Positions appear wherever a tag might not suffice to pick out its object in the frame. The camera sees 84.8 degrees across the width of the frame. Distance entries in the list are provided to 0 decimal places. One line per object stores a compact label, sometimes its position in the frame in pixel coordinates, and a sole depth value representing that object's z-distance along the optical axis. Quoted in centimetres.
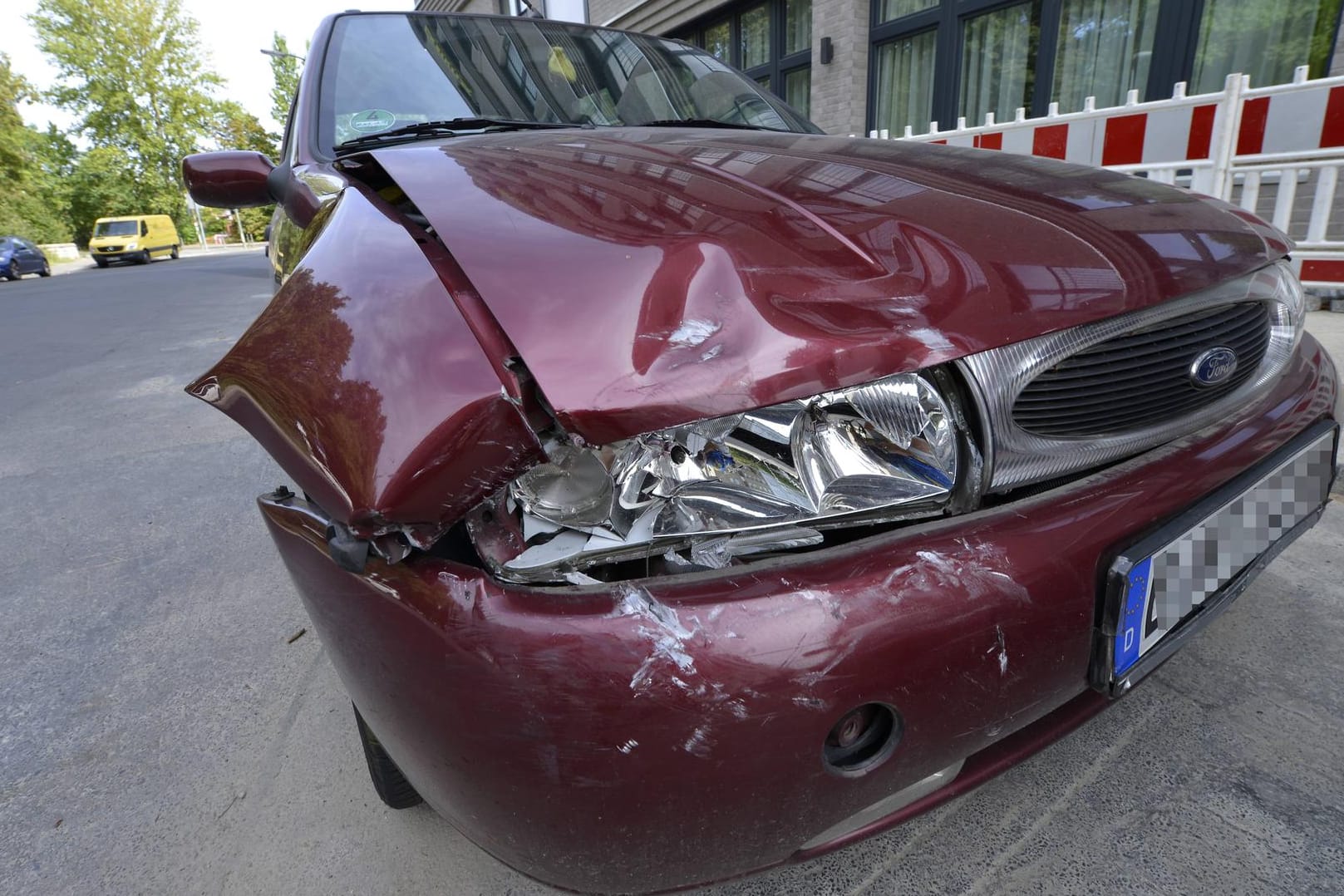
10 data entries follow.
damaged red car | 83
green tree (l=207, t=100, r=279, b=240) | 4181
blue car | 2223
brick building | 530
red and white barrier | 401
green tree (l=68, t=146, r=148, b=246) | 3681
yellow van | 2839
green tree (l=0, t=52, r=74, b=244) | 3119
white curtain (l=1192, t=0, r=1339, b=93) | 506
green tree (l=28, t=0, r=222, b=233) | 3653
